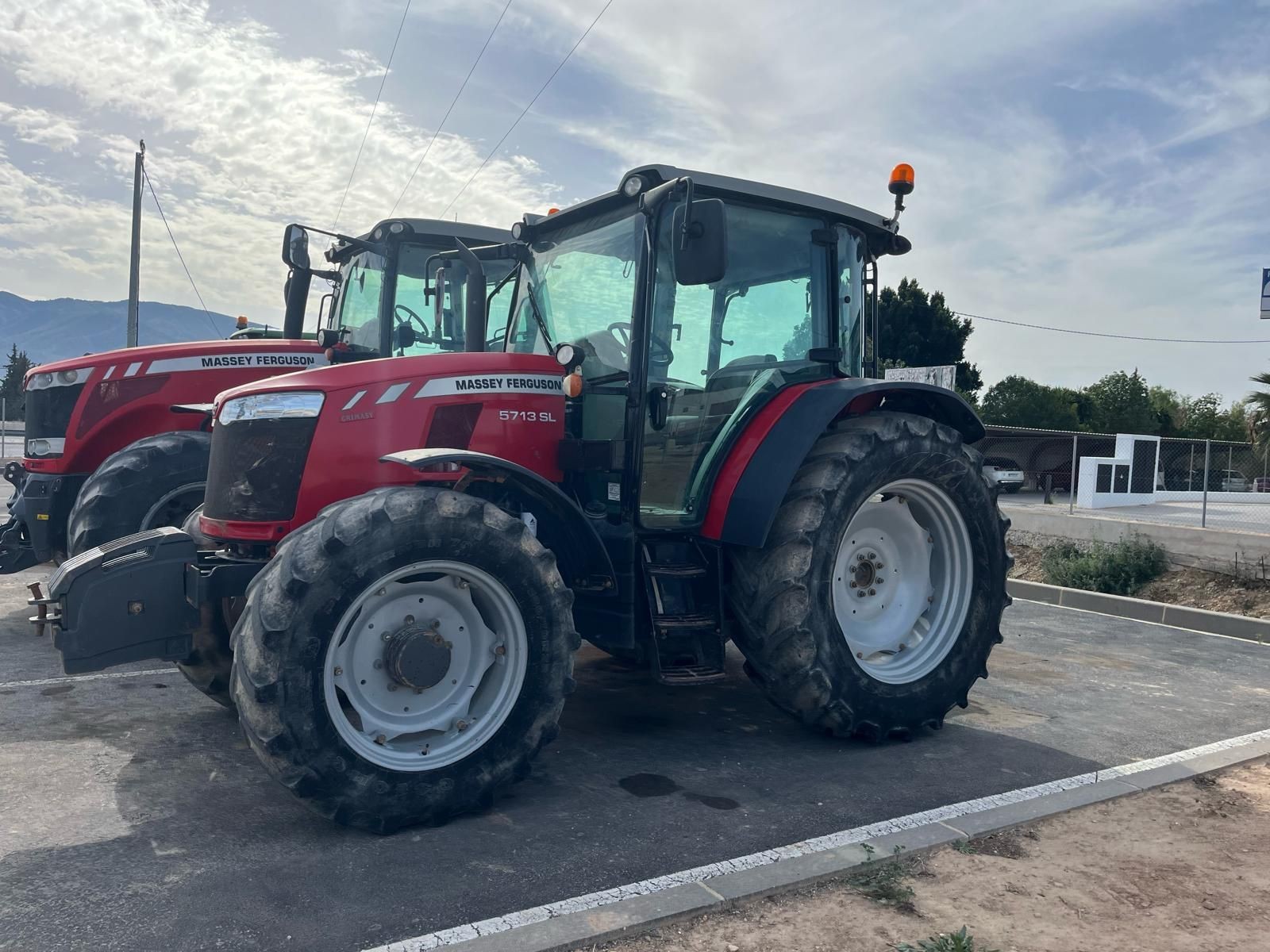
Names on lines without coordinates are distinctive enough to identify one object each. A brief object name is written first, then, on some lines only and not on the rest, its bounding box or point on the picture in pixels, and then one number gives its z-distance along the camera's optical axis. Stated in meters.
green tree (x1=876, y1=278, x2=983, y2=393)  39.12
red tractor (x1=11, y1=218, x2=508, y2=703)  6.96
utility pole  21.78
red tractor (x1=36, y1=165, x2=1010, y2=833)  3.56
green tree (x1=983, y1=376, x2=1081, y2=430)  43.50
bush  10.03
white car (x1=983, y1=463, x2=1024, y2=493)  29.05
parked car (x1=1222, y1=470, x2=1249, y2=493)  26.75
